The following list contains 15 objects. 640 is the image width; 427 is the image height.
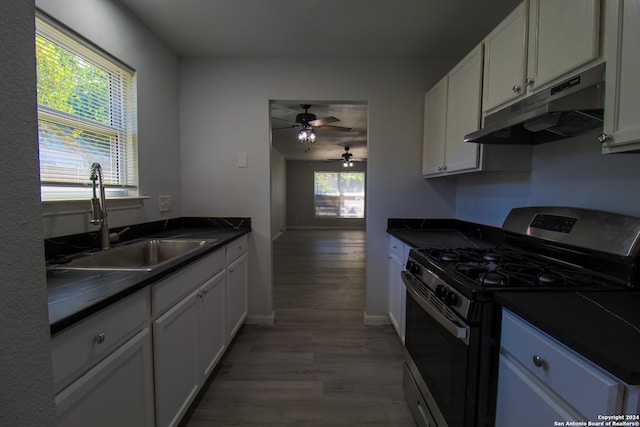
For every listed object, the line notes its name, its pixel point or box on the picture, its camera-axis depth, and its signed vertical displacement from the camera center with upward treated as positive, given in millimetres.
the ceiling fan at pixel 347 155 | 6949 +1179
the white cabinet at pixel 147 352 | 787 -611
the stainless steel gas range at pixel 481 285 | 975 -332
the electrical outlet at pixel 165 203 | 2232 -45
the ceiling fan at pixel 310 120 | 3626 +1089
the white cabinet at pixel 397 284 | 2068 -702
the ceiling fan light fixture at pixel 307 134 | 3850 +968
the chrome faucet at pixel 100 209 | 1477 -69
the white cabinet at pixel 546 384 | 606 -475
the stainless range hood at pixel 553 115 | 995 +380
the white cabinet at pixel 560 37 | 995 +683
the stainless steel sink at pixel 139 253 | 1398 -340
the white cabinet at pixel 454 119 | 1684 +605
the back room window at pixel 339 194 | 9719 +231
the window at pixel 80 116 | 1346 +473
